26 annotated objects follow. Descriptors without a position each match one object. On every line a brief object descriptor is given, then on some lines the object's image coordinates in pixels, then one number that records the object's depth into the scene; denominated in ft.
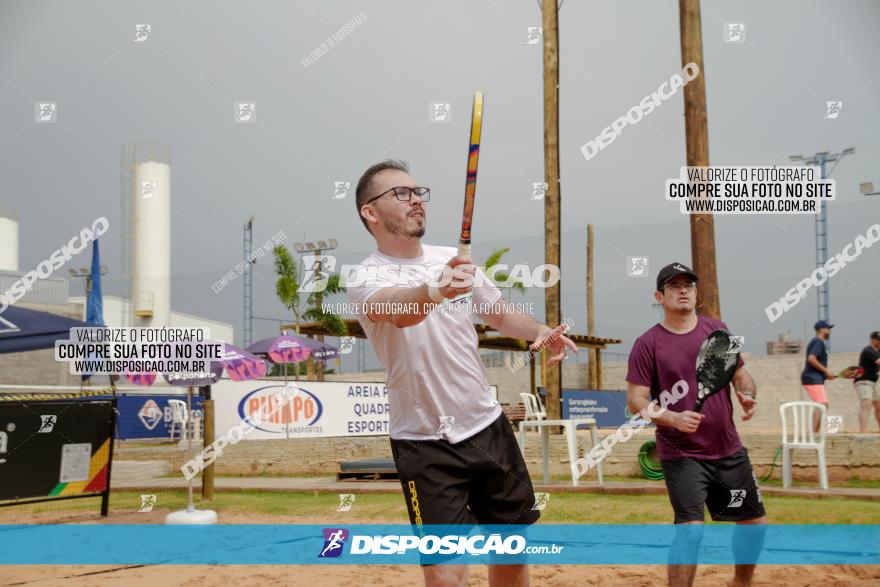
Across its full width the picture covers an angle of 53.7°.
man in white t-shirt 12.18
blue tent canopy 32.21
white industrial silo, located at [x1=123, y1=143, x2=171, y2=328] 96.37
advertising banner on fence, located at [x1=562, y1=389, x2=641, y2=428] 71.87
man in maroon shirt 16.85
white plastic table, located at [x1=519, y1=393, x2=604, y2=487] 36.35
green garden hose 40.11
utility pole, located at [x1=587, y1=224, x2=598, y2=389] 95.61
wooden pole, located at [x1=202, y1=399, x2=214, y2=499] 34.88
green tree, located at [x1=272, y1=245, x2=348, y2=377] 88.48
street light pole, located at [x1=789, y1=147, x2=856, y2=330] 46.98
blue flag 56.24
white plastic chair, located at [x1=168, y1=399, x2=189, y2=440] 69.00
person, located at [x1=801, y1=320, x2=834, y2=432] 42.06
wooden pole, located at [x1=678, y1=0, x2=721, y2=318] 36.04
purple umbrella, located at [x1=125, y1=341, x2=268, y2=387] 33.32
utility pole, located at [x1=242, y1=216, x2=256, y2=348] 66.95
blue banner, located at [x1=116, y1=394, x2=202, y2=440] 74.33
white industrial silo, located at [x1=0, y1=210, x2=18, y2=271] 122.21
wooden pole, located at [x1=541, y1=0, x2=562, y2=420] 51.29
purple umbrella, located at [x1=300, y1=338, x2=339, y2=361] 55.26
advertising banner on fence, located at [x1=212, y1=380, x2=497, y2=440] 51.39
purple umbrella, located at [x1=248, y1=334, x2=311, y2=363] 52.31
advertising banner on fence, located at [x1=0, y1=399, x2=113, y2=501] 30.17
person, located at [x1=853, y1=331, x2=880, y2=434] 44.37
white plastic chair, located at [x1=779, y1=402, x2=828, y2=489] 33.63
